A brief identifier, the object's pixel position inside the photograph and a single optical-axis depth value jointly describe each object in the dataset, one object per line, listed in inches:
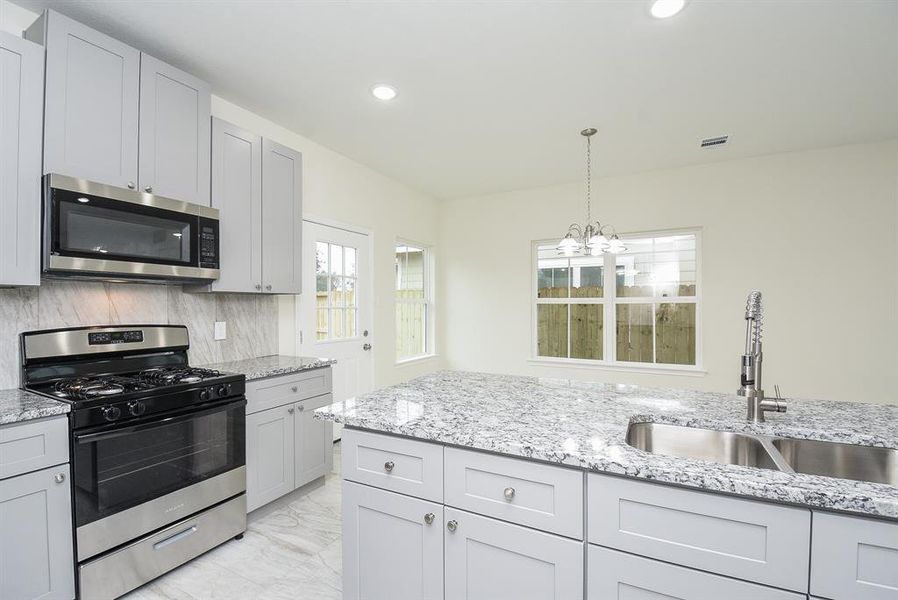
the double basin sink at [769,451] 50.6
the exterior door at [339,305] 138.9
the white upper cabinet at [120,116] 73.0
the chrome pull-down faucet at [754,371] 57.2
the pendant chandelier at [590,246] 105.1
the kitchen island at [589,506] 35.6
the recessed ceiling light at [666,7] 75.5
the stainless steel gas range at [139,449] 67.2
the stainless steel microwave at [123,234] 71.6
